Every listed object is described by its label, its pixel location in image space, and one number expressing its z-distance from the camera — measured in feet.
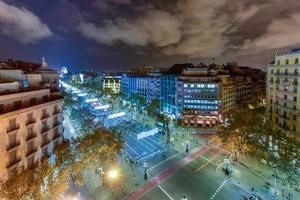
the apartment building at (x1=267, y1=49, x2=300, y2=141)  107.76
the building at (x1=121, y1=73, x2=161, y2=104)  258.54
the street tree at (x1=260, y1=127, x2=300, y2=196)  77.48
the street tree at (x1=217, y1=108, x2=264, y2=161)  113.43
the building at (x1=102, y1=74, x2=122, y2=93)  412.16
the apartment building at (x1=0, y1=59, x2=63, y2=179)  61.23
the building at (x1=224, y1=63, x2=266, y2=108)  227.66
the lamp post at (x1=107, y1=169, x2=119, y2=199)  85.63
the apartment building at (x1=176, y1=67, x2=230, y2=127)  191.24
